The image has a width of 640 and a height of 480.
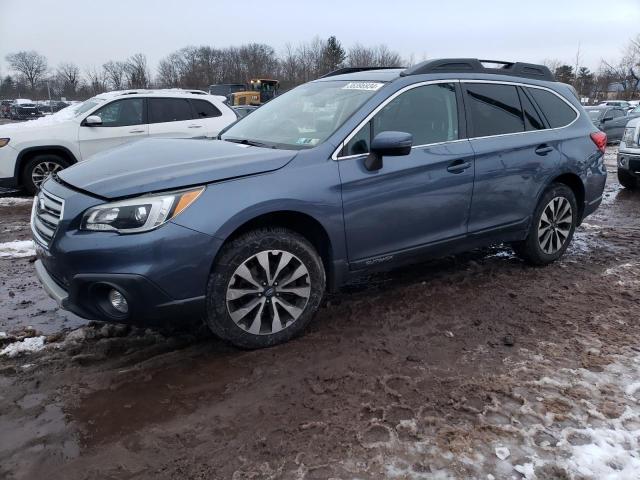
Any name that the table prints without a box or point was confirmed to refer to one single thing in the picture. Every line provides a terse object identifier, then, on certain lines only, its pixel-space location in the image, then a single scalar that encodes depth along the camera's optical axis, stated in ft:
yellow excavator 108.17
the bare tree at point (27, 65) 262.06
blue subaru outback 9.56
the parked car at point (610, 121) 56.85
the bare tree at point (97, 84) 213.56
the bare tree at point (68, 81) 215.92
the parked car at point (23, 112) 124.64
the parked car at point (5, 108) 137.49
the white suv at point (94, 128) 27.27
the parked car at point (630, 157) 29.89
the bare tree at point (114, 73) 232.53
